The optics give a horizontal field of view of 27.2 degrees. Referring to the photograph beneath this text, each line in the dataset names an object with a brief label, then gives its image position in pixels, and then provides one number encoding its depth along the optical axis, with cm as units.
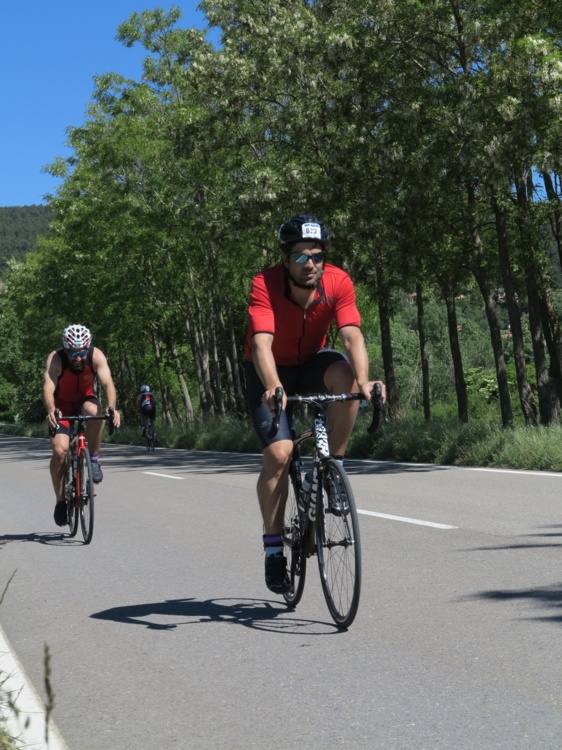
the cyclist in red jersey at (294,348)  579
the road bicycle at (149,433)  3134
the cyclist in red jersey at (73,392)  990
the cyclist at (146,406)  3180
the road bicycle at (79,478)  1020
